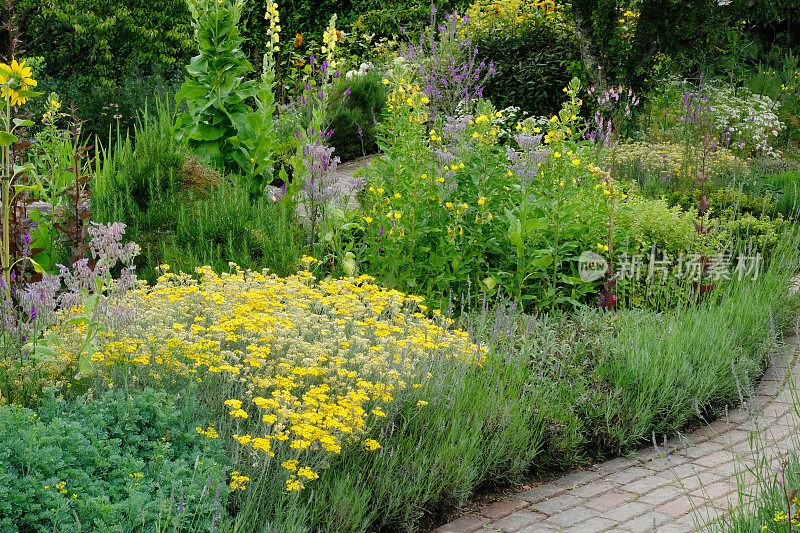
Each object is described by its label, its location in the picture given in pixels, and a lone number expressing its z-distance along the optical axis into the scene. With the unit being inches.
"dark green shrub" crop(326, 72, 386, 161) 416.8
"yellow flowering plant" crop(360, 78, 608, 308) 219.3
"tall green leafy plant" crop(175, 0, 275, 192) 244.5
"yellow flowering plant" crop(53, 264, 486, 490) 124.3
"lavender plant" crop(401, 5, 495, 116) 352.2
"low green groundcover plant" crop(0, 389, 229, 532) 102.1
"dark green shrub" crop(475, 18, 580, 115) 462.3
